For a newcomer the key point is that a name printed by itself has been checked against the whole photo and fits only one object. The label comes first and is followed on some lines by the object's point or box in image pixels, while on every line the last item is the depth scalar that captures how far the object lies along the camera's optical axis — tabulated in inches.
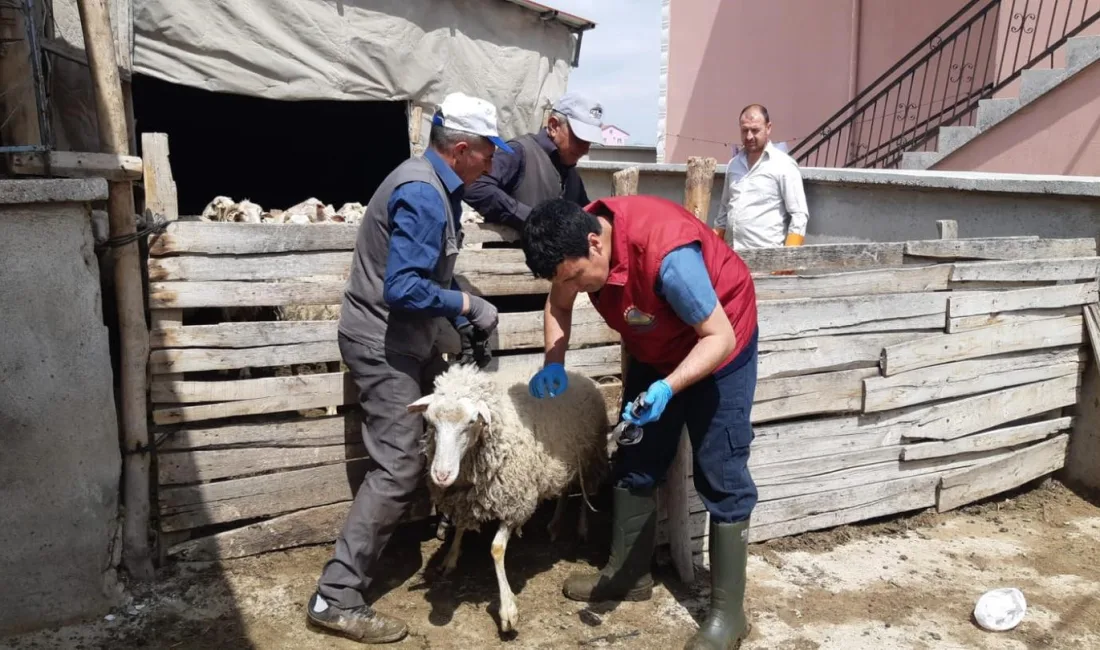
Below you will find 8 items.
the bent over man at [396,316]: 142.6
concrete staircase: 365.4
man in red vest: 130.0
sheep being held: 147.8
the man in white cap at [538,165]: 183.3
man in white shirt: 245.1
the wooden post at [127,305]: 151.1
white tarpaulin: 270.1
